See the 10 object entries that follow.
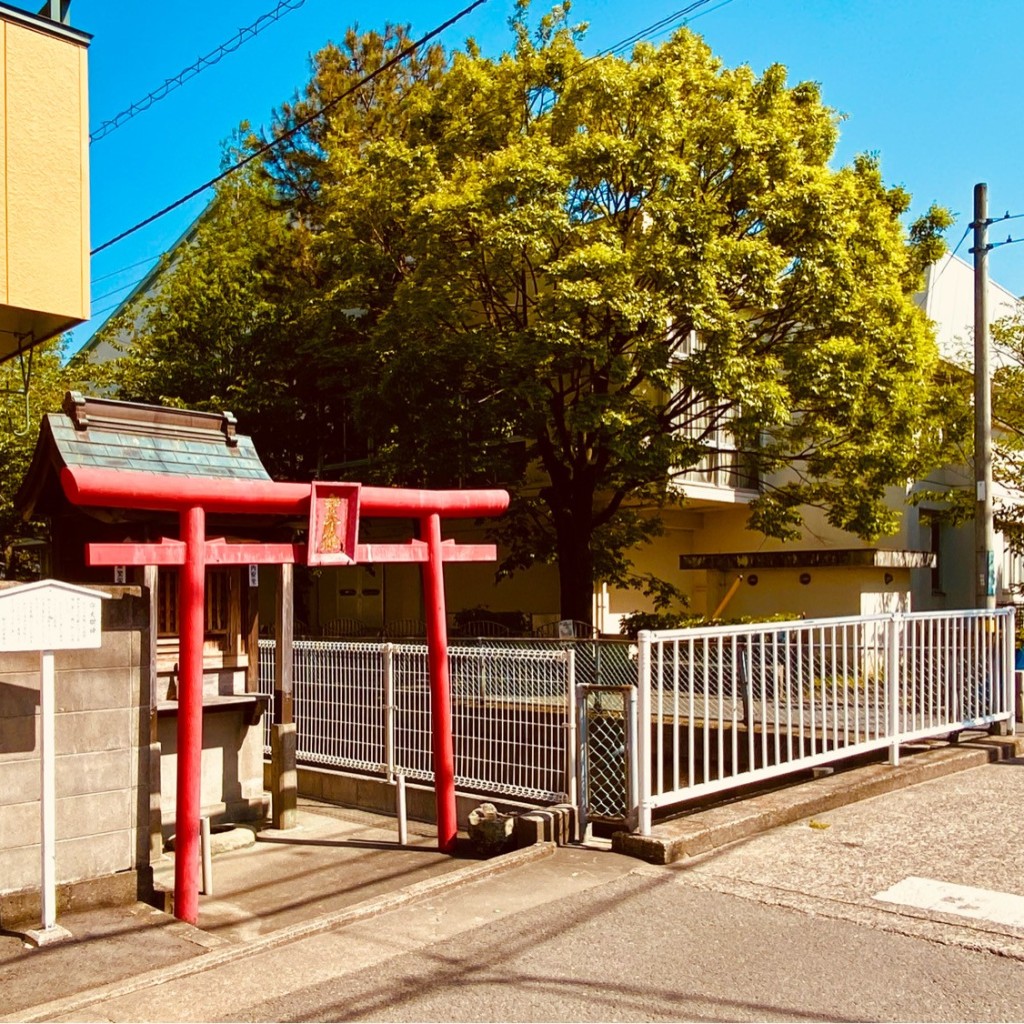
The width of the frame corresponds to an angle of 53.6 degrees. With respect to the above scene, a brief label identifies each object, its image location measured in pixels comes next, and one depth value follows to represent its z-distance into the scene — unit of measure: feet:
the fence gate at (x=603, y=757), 23.62
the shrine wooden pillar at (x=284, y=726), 30.27
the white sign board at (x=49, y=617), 17.25
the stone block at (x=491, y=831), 23.73
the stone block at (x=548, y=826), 22.95
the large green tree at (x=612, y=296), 43.16
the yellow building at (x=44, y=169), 22.38
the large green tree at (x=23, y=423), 63.21
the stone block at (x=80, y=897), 18.04
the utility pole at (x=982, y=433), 39.47
